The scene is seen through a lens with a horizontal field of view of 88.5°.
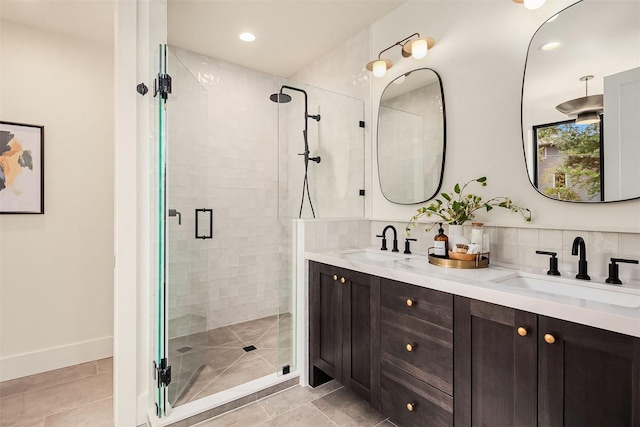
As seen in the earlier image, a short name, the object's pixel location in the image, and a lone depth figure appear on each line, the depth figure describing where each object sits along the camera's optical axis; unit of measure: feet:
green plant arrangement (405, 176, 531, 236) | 5.82
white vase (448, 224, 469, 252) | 6.03
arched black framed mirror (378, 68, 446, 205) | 7.27
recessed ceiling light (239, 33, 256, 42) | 9.32
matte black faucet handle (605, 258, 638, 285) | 4.42
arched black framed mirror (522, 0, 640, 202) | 4.58
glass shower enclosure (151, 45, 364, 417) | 6.30
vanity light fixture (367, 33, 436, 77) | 7.02
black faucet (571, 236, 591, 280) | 4.62
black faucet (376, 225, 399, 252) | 7.76
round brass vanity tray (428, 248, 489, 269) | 5.64
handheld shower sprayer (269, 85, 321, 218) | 8.43
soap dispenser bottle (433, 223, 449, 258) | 6.15
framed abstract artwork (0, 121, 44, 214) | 7.99
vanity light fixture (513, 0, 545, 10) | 5.25
